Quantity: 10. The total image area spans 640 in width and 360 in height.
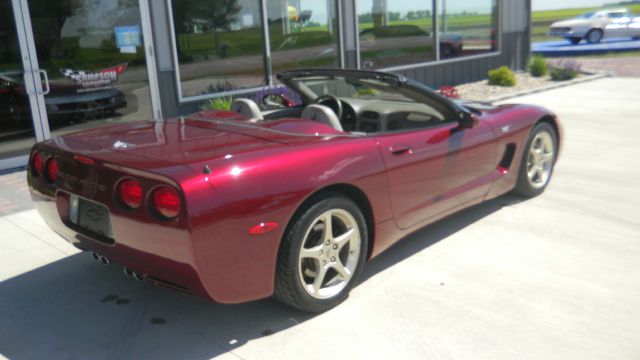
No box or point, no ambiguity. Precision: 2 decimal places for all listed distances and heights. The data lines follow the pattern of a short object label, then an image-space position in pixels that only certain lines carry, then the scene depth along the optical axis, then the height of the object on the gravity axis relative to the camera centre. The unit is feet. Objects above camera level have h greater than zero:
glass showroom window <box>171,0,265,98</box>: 27.50 -0.53
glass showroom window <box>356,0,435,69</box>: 36.11 -0.64
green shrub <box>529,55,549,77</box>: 45.78 -4.05
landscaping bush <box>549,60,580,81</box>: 44.60 -4.42
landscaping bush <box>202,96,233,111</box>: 26.16 -3.00
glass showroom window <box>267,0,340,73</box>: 31.19 -0.30
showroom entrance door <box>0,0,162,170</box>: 22.57 -0.99
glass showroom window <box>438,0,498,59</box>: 41.81 -0.70
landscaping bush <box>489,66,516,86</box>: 41.29 -4.14
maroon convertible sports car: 9.15 -2.62
